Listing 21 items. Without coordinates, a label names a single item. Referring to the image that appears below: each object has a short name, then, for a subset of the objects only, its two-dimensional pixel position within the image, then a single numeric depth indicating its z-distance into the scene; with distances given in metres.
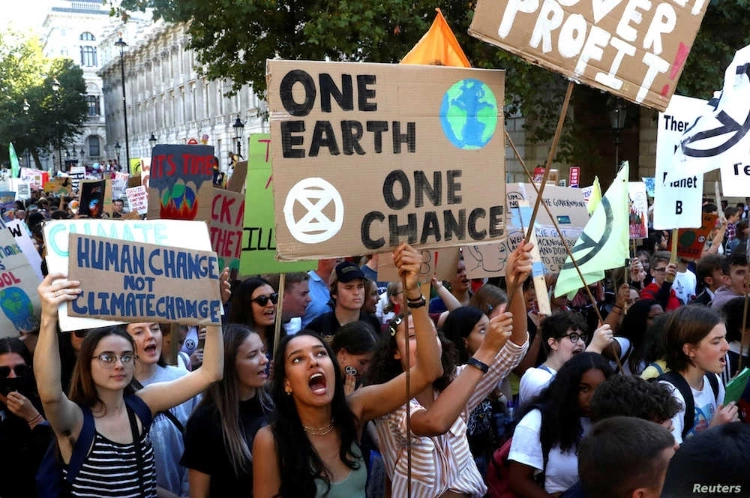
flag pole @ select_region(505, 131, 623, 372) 3.38
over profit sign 3.41
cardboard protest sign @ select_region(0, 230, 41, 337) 4.91
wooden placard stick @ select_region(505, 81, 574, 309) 3.25
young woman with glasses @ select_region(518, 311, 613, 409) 4.40
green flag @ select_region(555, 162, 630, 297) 6.35
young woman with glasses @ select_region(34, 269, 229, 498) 3.18
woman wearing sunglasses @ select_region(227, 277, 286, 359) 5.18
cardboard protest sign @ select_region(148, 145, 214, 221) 6.04
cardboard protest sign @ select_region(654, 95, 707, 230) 6.39
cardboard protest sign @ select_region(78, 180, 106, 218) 13.11
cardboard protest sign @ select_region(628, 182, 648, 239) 9.42
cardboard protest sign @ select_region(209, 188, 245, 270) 6.08
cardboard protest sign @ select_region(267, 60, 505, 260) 3.19
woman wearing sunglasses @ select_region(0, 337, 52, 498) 3.83
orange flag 4.38
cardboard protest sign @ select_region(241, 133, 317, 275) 5.49
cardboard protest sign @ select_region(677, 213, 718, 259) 8.90
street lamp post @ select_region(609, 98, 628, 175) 16.27
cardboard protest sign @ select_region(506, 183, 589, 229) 7.29
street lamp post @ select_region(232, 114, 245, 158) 30.23
